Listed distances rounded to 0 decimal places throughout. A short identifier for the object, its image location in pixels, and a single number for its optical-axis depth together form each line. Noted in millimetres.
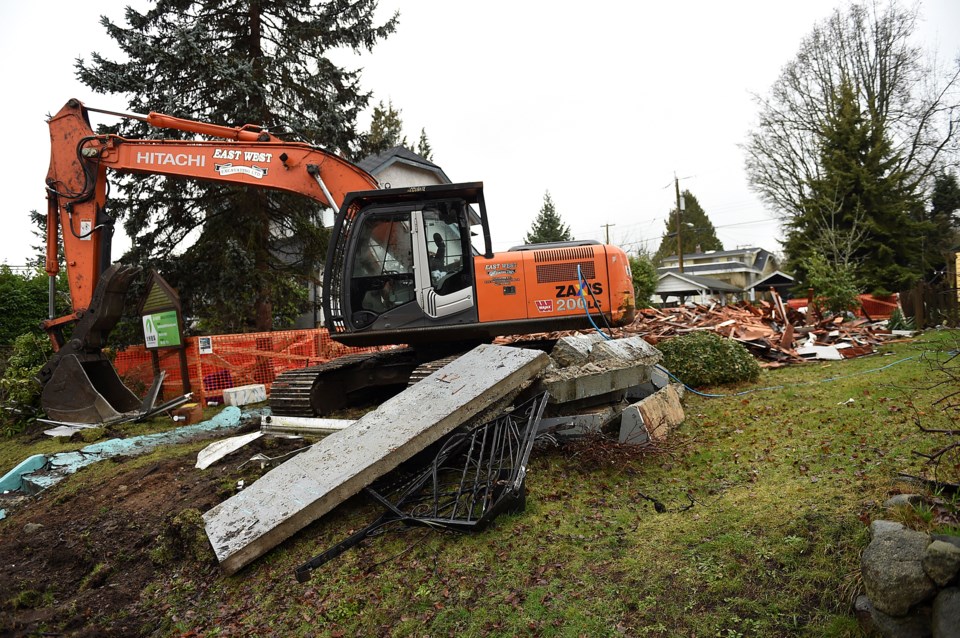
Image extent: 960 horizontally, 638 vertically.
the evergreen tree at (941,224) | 25984
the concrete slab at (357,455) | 4086
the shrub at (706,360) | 9234
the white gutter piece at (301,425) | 6480
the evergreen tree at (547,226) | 40000
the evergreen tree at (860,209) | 25938
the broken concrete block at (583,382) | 5941
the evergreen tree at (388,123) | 40203
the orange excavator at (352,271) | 6973
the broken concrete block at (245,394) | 10102
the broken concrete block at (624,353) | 6512
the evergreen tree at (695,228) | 76812
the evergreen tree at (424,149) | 41906
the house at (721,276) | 42469
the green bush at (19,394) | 9242
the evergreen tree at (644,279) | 28634
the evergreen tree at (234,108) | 12742
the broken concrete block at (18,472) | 6086
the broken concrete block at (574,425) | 5734
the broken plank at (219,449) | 5895
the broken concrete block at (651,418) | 5715
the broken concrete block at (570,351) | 6355
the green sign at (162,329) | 10047
